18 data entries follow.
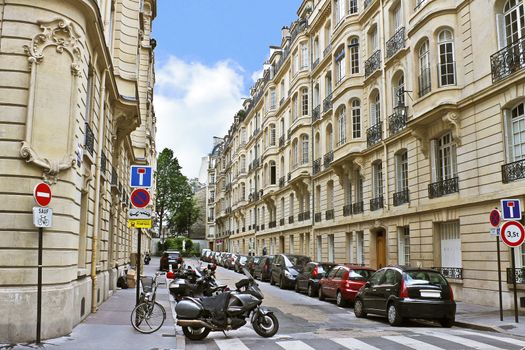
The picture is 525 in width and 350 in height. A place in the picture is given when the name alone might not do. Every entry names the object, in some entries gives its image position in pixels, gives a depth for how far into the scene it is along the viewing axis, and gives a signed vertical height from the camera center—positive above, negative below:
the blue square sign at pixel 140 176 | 11.96 +1.51
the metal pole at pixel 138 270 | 11.17 -0.53
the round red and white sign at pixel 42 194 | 9.25 +0.87
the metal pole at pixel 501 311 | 13.46 -1.66
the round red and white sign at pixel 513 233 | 13.03 +0.30
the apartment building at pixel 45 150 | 9.67 +1.80
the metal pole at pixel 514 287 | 13.16 -1.07
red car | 17.97 -1.26
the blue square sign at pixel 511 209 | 13.35 +0.90
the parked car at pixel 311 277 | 21.80 -1.32
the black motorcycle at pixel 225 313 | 10.53 -1.35
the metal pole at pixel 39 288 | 9.29 -0.75
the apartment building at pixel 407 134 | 16.80 +4.58
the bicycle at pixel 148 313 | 11.16 -1.42
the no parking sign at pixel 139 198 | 11.54 +0.99
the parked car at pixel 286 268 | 25.39 -1.15
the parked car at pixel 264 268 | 30.62 -1.37
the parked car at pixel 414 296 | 12.96 -1.25
